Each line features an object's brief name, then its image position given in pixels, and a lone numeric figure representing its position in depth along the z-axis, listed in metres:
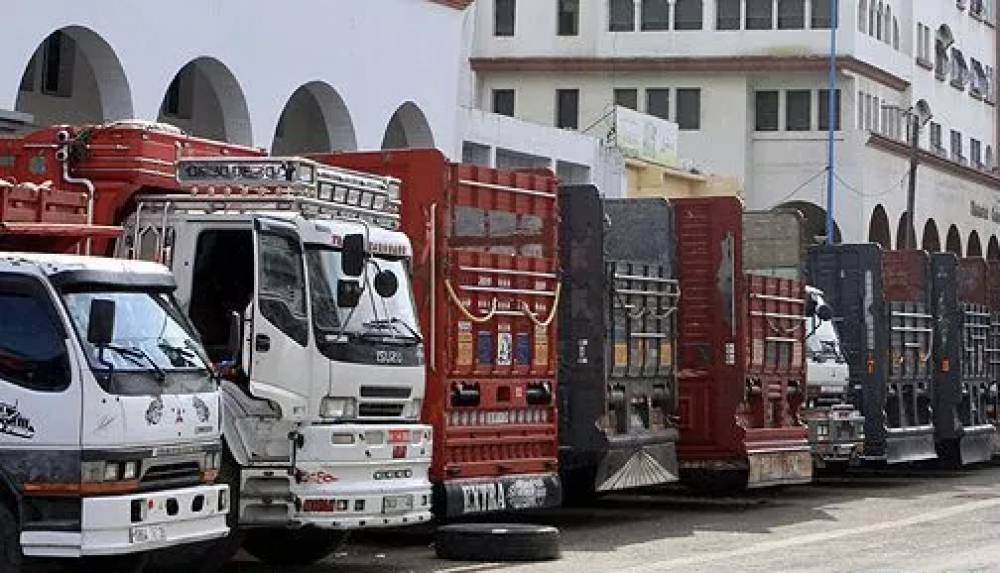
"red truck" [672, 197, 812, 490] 22.23
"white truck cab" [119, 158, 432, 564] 14.80
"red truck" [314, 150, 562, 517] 17.27
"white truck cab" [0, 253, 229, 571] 12.19
